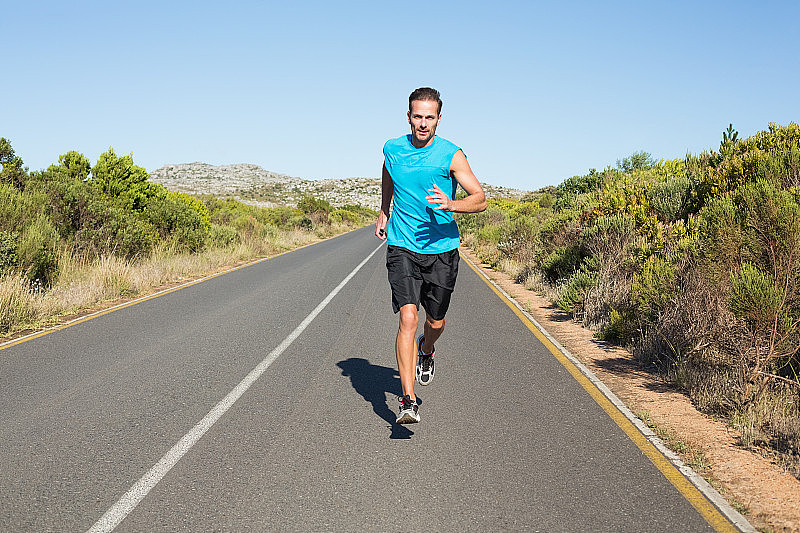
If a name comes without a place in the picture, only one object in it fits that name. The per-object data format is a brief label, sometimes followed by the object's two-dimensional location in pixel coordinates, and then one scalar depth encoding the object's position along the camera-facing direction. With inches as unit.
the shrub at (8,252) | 458.6
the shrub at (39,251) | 485.1
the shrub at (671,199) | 438.9
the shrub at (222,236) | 992.3
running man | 188.9
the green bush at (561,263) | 537.6
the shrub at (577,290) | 435.2
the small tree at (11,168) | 615.8
